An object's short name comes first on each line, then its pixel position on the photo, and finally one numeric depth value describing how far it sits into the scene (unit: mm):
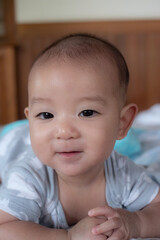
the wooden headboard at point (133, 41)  2998
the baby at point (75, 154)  694
